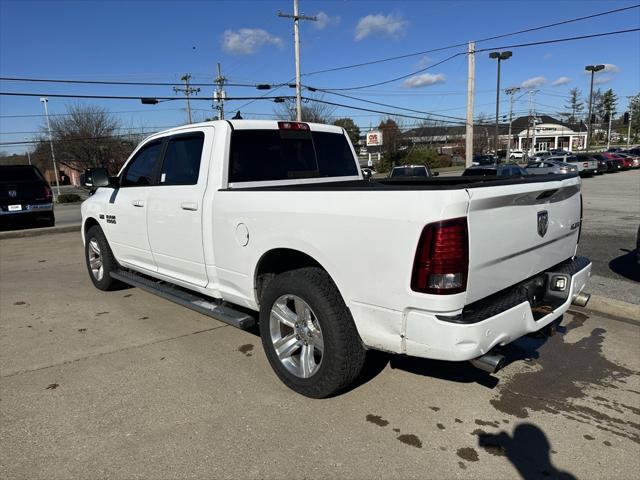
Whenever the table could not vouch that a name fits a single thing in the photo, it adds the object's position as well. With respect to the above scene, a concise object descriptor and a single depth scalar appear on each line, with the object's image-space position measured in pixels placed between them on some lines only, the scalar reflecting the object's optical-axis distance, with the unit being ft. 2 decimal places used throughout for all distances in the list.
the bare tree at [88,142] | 161.17
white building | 359.66
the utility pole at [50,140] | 154.73
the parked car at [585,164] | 117.39
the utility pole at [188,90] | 160.21
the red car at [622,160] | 137.43
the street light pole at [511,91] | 220.64
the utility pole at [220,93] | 133.10
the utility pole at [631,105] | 337.11
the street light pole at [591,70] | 175.73
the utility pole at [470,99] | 79.20
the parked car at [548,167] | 101.86
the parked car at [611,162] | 130.01
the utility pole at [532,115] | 262.55
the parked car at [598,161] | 120.82
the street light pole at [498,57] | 137.55
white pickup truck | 8.19
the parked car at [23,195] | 40.07
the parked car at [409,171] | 64.23
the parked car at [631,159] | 141.70
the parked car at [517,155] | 254.18
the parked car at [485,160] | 160.04
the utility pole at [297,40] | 96.28
